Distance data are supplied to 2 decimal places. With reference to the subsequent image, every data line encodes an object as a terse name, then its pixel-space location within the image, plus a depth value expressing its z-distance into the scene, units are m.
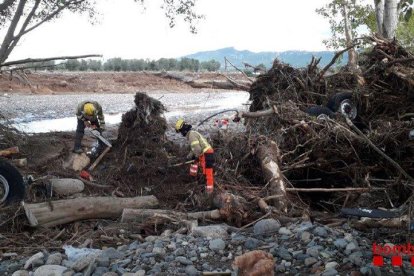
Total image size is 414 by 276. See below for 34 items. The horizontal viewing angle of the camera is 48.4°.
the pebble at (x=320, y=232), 4.74
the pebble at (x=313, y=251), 4.30
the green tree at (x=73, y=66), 45.69
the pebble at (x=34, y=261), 4.91
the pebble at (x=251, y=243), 4.77
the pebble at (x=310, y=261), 4.18
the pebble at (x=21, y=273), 4.64
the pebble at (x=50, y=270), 4.55
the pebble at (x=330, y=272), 3.82
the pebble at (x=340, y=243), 4.40
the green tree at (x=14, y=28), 8.82
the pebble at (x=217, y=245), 4.84
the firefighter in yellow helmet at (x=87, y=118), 9.81
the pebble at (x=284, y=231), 5.04
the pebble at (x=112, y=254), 4.81
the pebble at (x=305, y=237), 4.71
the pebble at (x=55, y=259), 4.90
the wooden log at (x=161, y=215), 6.15
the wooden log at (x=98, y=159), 9.28
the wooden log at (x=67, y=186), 7.77
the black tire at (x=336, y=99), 9.00
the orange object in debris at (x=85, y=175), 8.66
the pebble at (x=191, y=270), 4.28
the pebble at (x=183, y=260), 4.54
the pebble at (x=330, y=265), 3.98
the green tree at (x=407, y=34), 10.62
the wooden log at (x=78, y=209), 6.30
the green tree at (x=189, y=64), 51.44
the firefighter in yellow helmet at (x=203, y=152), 7.38
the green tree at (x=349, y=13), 21.14
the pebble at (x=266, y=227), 5.21
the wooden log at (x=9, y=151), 9.11
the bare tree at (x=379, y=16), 13.69
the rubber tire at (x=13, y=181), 6.62
